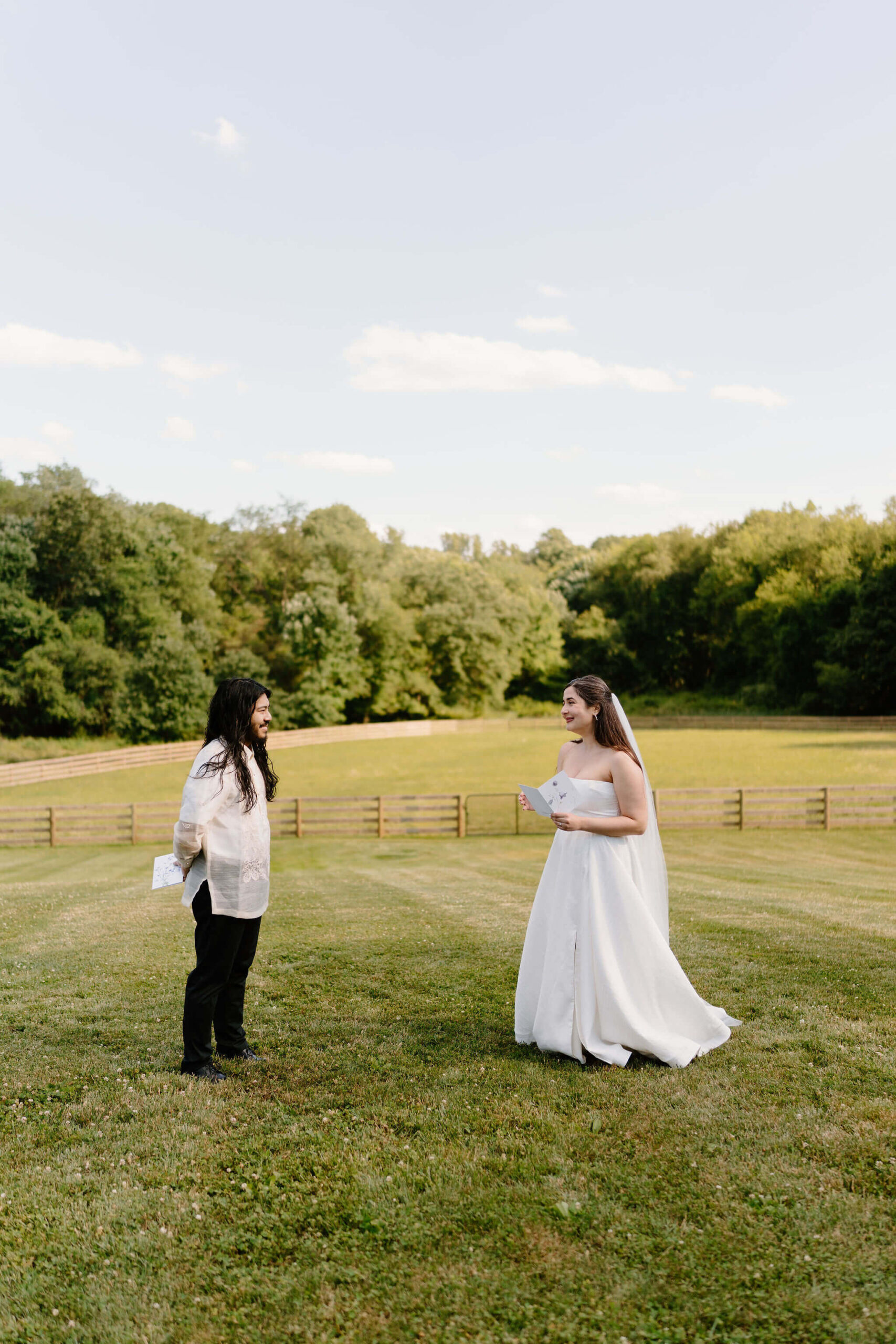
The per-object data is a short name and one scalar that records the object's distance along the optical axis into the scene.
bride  4.97
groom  4.80
